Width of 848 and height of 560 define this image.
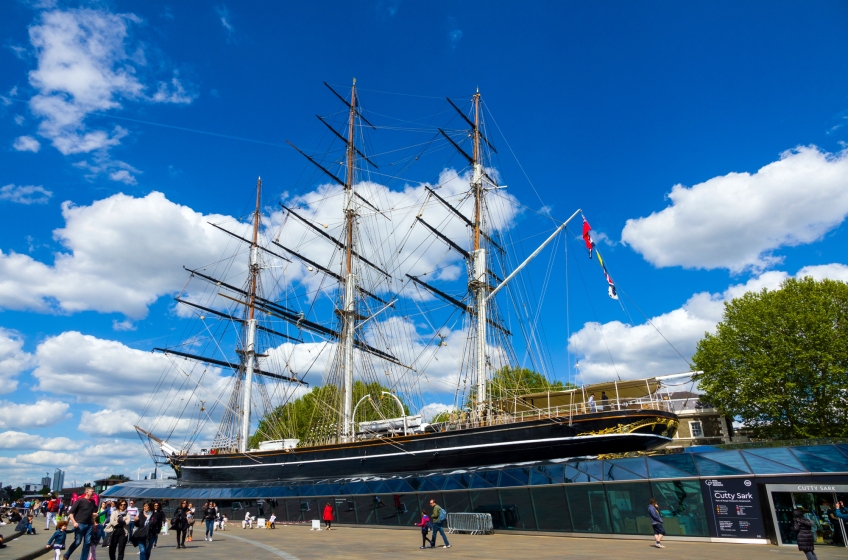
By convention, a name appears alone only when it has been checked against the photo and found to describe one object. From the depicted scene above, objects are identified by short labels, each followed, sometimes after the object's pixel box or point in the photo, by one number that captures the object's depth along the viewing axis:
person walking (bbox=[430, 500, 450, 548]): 16.72
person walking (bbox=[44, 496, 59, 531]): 26.83
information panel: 15.42
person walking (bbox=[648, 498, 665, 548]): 15.35
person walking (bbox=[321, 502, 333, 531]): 24.09
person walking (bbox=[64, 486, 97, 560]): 10.91
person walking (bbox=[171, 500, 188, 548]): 16.56
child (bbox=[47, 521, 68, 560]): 11.62
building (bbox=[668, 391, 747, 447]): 44.04
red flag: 31.59
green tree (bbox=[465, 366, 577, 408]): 34.16
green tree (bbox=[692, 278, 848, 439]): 31.22
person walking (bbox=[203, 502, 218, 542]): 20.02
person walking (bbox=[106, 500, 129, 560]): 11.88
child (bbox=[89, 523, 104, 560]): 11.56
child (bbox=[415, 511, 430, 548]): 16.53
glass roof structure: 15.47
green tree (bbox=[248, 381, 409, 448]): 42.59
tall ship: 25.00
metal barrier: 21.03
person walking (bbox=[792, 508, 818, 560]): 11.04
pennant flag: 29.27
